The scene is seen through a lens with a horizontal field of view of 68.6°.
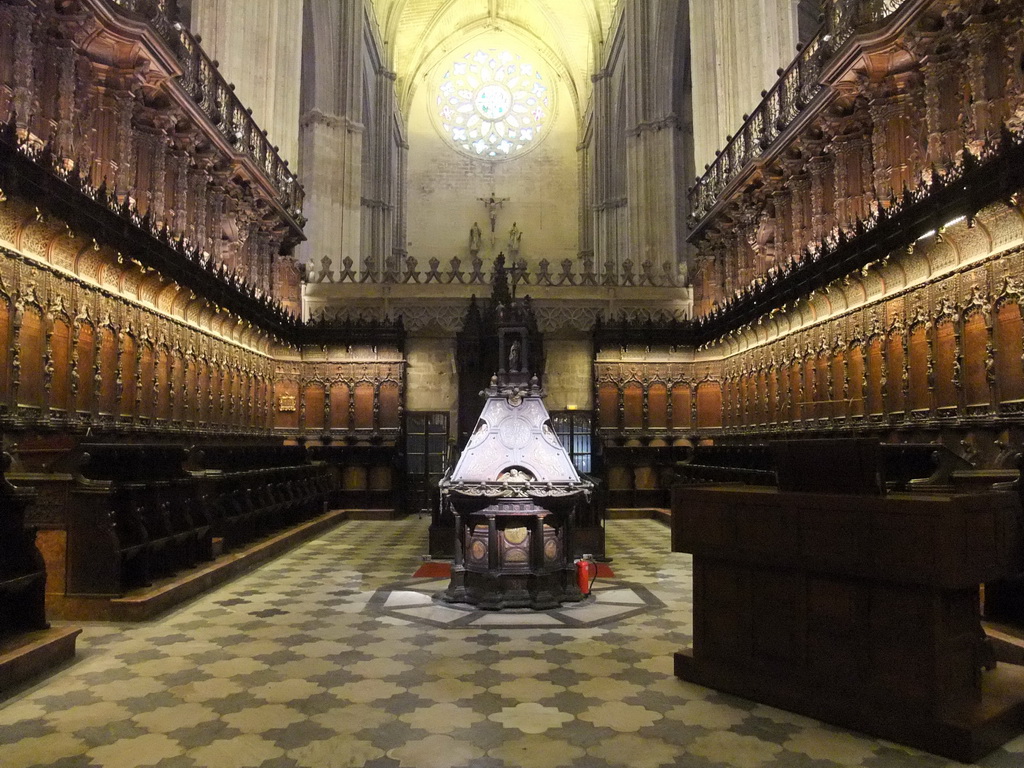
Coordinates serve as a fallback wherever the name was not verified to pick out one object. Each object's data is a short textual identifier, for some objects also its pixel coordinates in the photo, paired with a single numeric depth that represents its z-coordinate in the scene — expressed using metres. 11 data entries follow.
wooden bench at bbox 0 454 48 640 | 4.36
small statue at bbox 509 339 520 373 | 9.16
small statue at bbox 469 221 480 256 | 36.87
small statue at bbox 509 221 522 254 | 36.72
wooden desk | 3.08
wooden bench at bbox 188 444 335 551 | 8.39
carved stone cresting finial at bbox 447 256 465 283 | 18.67
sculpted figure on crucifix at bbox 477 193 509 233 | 37.56
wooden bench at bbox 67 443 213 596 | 5.73
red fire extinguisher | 6.75
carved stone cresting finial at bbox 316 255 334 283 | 18.52
